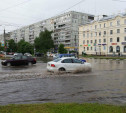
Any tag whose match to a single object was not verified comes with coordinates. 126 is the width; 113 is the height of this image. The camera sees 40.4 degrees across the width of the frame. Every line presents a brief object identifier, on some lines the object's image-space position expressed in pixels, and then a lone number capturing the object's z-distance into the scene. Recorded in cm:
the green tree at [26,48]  8962
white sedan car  1433
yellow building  6075
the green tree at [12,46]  10168
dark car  2130
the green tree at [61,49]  7206
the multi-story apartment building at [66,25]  9189
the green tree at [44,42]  8931
